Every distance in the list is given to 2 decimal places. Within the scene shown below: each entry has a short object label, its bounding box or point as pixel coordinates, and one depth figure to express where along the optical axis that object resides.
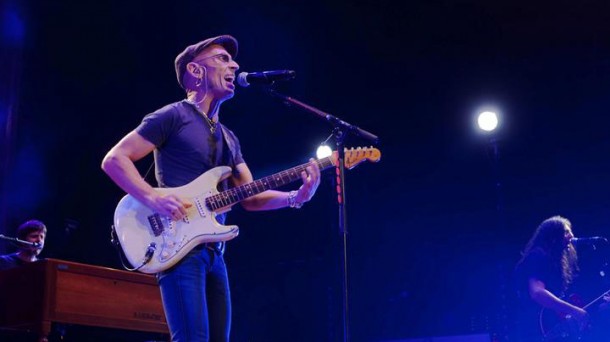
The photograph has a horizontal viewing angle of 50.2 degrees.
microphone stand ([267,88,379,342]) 3.64
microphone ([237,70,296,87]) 3.90
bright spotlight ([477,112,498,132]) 9.44
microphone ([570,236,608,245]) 6.92
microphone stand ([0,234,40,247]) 5.69
